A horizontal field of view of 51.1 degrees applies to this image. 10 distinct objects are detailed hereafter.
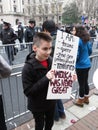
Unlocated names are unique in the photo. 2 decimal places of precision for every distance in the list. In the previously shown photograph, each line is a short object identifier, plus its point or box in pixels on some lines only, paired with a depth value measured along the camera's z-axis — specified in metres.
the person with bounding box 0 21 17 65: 4.00
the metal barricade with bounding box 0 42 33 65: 4.05
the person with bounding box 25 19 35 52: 4.21
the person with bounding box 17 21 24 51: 5.92
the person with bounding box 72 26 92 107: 1.84
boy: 1.16
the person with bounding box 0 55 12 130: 1.02
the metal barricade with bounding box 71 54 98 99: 2.40
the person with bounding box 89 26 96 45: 7.63
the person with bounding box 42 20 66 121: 1.58
